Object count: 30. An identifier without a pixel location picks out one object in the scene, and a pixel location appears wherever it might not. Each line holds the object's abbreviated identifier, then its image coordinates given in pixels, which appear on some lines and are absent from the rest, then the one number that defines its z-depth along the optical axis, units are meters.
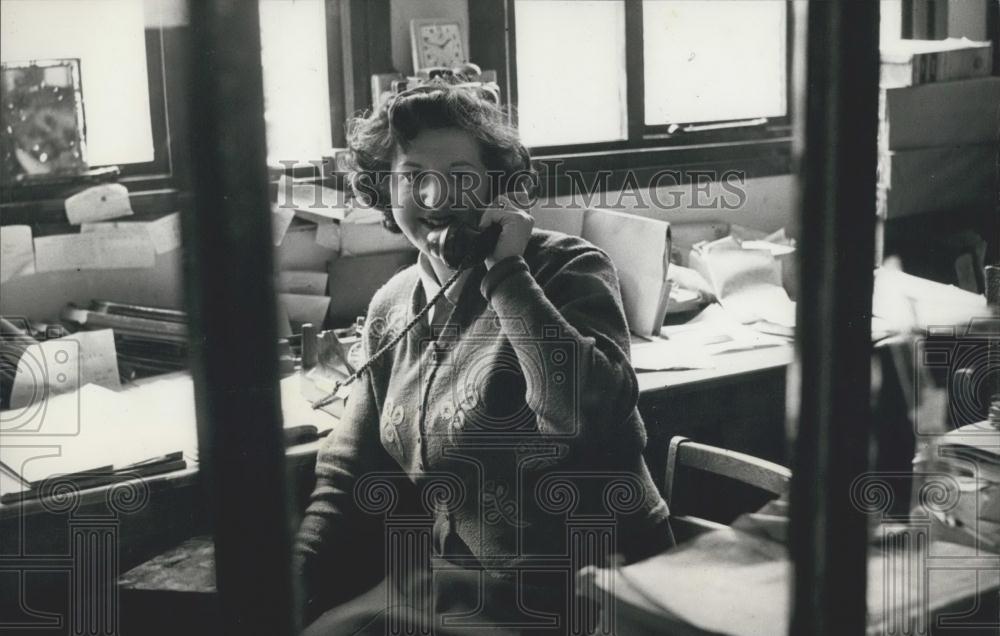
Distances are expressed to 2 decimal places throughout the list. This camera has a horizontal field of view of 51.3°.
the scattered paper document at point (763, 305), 2.49
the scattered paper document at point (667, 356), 2.13
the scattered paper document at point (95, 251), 2.22
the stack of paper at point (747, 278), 2.52
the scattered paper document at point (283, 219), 2.40
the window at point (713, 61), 2.92
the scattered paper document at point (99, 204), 2.22
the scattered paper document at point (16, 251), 2.18
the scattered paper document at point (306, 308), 2.43
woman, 1.61
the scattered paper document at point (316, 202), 2.48
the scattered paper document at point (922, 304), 2.26
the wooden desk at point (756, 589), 1.18
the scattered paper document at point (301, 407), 1.89
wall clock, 2.48
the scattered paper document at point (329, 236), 2.49
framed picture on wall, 2.13
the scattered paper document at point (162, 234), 2.30
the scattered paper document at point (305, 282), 2.46
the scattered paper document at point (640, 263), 2.30
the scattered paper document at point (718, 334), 2.29
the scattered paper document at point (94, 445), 1.61
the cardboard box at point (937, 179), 2.75
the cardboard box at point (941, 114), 2.66
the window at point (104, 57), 2.18
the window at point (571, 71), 2.73
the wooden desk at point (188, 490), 1.61
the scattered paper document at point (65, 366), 1.91
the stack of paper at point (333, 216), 2.47
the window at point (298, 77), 2.47
